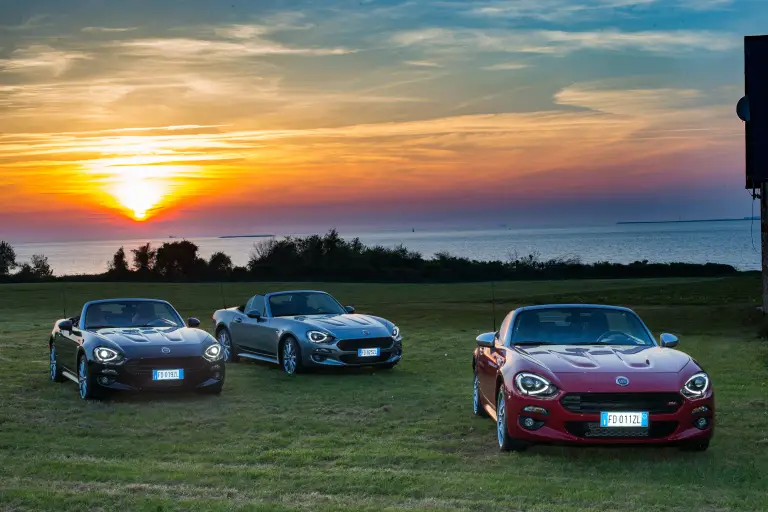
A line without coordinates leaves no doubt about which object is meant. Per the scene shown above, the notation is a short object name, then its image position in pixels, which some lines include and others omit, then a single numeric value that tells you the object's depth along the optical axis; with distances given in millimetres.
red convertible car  9445
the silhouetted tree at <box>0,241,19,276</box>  80750
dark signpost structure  26516
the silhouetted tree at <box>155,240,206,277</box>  60166
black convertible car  14227
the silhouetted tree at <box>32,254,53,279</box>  65175
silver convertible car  17156
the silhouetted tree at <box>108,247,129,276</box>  59844
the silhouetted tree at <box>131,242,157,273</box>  61356
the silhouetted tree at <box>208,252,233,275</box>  59375
